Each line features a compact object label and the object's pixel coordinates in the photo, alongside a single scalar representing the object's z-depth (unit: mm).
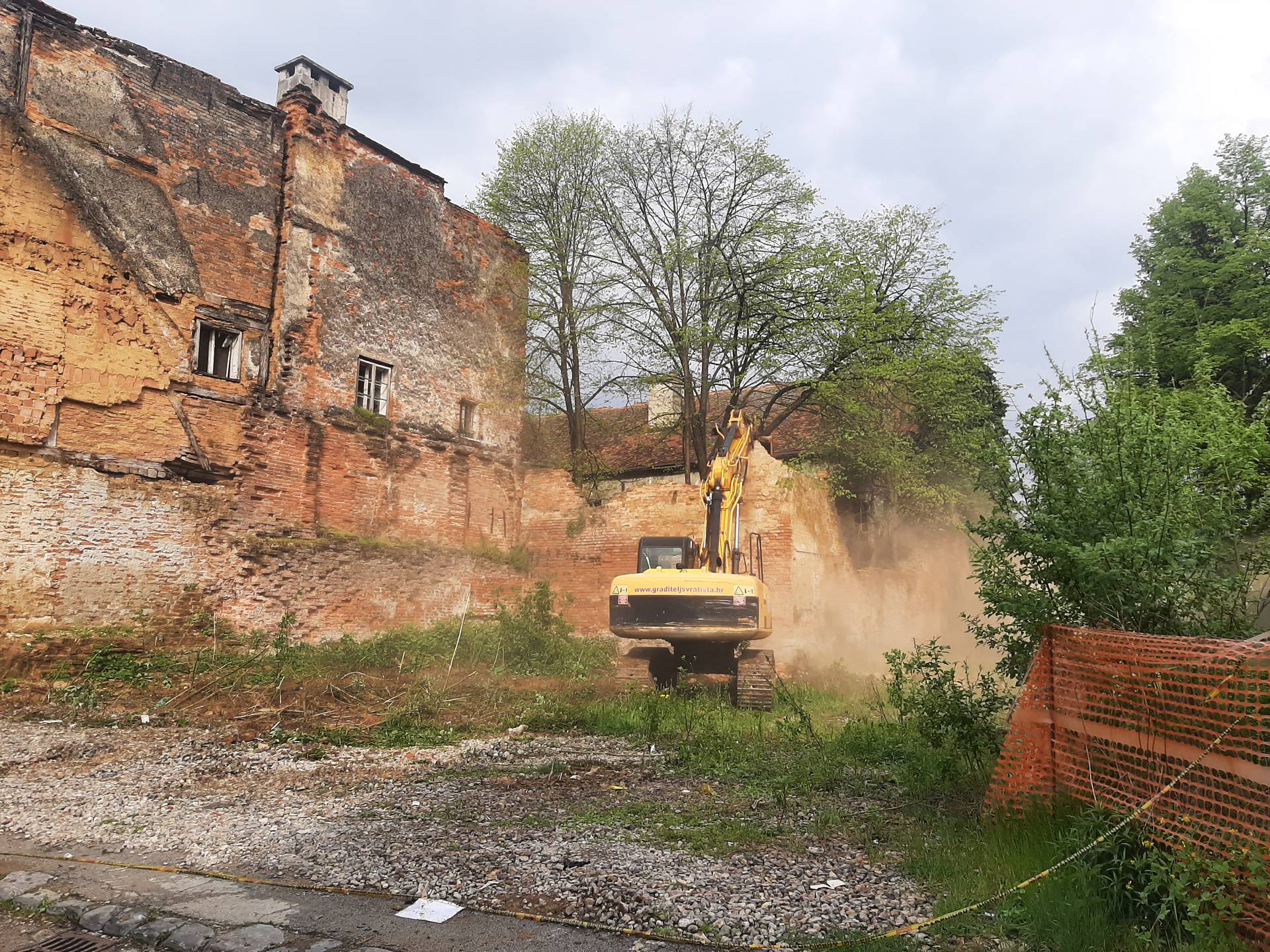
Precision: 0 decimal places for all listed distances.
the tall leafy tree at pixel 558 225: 19516
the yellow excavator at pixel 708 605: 12141
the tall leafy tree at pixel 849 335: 18016
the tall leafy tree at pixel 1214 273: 19125
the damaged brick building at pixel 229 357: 11945
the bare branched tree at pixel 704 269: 18391
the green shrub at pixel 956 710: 6668
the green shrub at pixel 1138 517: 5141
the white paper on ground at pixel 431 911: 4363
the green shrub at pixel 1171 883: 3541
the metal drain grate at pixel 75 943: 4105
